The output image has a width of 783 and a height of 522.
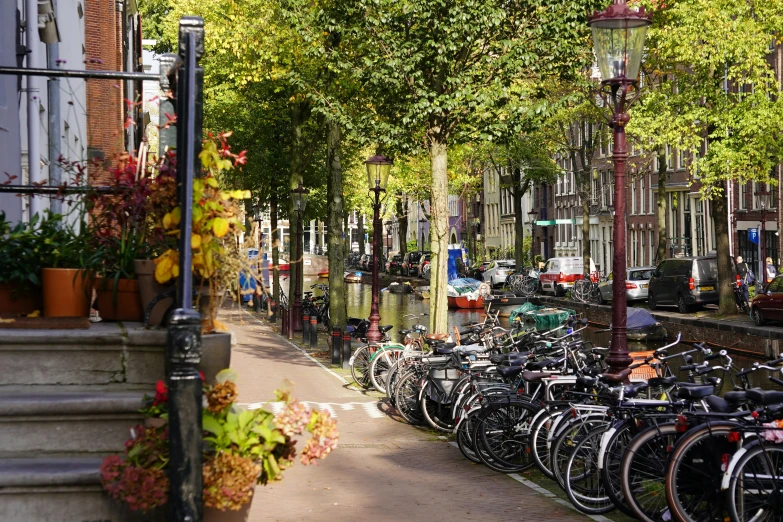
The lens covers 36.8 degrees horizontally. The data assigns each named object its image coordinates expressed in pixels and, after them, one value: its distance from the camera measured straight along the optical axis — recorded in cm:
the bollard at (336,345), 2441
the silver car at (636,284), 4503
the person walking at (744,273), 4112
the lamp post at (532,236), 8896
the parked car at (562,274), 5434
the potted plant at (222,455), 440
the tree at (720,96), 3231
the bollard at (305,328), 3055
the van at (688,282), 3853
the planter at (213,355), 489
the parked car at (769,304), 3058
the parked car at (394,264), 8769
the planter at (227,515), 449
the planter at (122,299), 565
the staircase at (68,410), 466
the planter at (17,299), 584
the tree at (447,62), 1977
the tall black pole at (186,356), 418
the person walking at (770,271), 4034
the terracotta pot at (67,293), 572
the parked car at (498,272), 6419
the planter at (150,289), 524
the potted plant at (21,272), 584
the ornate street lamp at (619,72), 1166
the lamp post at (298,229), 3347
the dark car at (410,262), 8250
